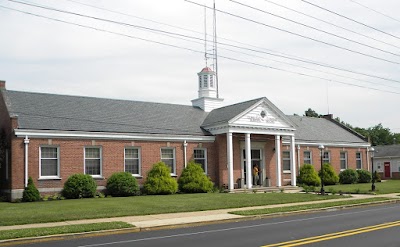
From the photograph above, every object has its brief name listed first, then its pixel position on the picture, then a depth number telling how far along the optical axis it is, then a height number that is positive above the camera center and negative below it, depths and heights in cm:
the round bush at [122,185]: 2966 -176
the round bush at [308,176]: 4038 -196
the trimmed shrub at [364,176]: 4566 -234
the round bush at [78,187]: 2798 -174
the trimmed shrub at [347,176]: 4406 -226
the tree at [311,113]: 9362 +801
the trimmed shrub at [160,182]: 3095 -171
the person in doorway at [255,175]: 3675 -163
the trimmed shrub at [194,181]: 3238 -176
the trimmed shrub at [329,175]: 4194 -199
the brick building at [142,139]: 2811 +118
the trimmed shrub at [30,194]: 2644 -198
